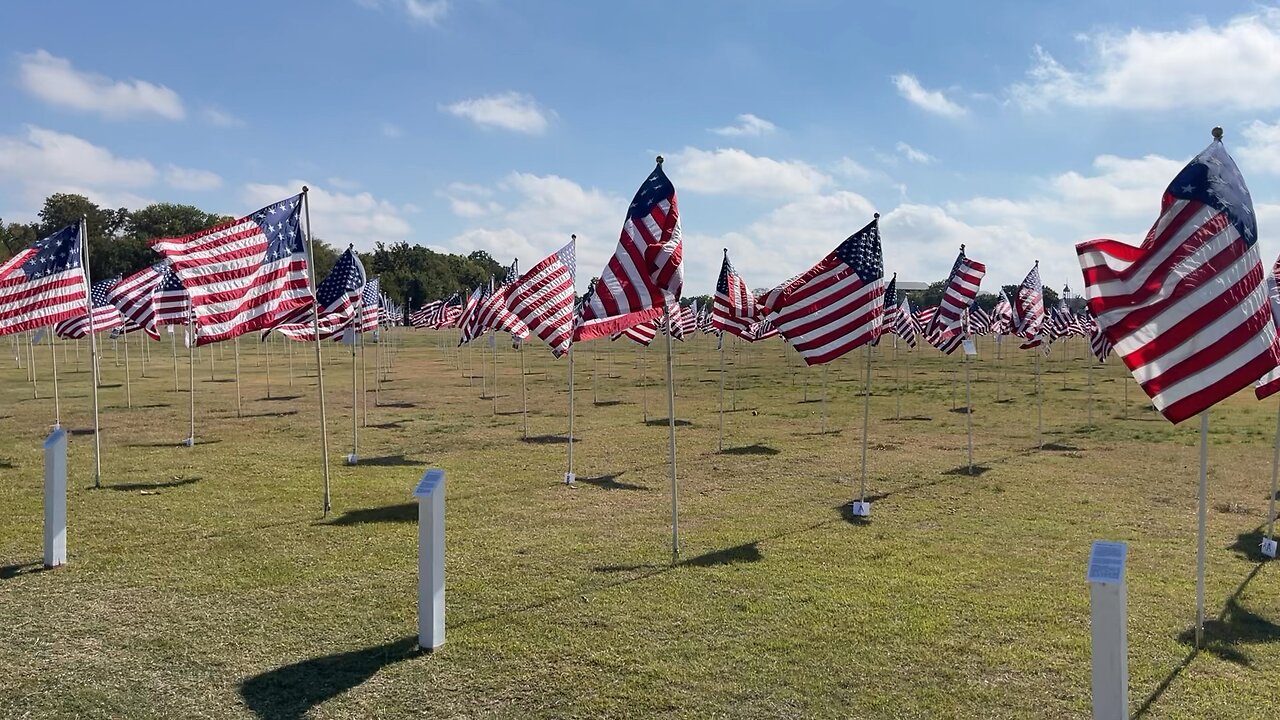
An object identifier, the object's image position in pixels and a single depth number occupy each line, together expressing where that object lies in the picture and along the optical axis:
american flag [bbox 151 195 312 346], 11.41
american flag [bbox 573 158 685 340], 10.48
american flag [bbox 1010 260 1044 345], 23.61
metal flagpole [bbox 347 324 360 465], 17.09
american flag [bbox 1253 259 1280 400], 10.44
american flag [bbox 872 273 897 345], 28.88
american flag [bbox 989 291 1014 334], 36.03
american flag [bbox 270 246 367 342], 18.66
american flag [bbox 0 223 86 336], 14.73
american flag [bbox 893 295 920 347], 34.93
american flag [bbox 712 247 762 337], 20.84
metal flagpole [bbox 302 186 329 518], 11.86
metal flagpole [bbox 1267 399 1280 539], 10.53
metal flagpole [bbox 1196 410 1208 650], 7.19
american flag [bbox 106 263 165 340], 24.28
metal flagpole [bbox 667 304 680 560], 10.17
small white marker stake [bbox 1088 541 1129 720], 5.00
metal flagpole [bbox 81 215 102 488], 13.92
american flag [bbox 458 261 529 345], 19.98
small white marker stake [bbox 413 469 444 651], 7.35
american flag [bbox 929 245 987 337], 16.75
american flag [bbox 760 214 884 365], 12.70
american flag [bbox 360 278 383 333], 27.55
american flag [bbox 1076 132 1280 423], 7.00
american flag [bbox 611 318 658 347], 22.33
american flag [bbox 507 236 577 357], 15.93
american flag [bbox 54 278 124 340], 25.39
